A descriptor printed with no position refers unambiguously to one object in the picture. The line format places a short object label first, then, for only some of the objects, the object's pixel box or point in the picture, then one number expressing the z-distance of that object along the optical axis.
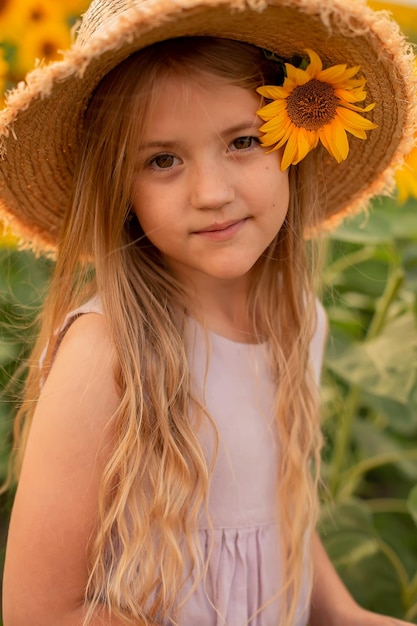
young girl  1.00
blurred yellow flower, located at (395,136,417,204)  1.60
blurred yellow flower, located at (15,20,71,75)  1.89
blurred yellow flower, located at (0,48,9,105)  1.70
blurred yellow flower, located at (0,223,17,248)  1.60
